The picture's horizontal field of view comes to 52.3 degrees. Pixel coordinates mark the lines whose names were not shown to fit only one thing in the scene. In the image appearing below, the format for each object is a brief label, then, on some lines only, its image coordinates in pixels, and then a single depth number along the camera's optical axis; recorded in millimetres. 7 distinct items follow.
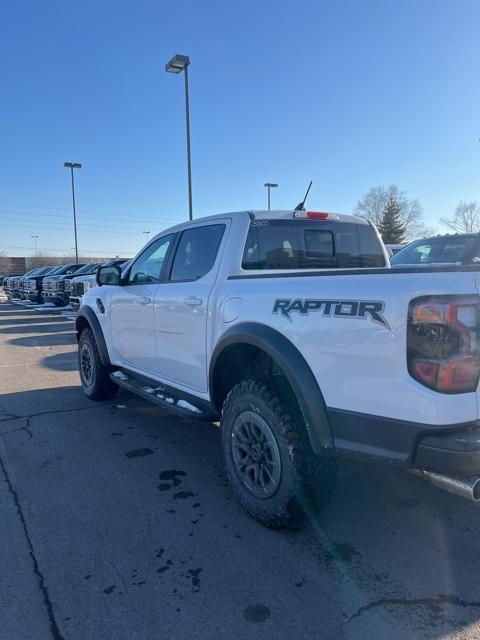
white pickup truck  2244
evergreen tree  54028
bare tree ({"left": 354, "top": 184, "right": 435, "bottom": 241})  56781
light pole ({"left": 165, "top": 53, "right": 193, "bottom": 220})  14945
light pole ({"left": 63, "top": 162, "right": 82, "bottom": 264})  32969
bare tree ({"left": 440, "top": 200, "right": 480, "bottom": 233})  52188
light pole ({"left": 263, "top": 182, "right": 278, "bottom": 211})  29766
